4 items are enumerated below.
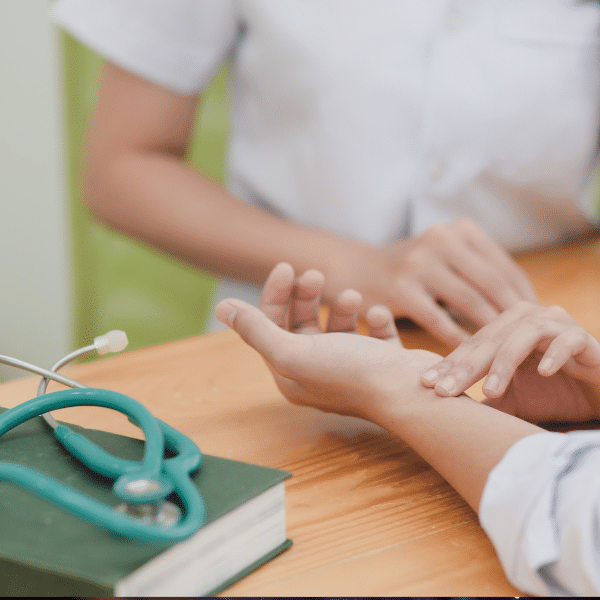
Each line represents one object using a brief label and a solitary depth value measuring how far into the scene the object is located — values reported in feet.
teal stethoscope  2.88
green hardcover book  2.86
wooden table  3.04
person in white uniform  4.55
